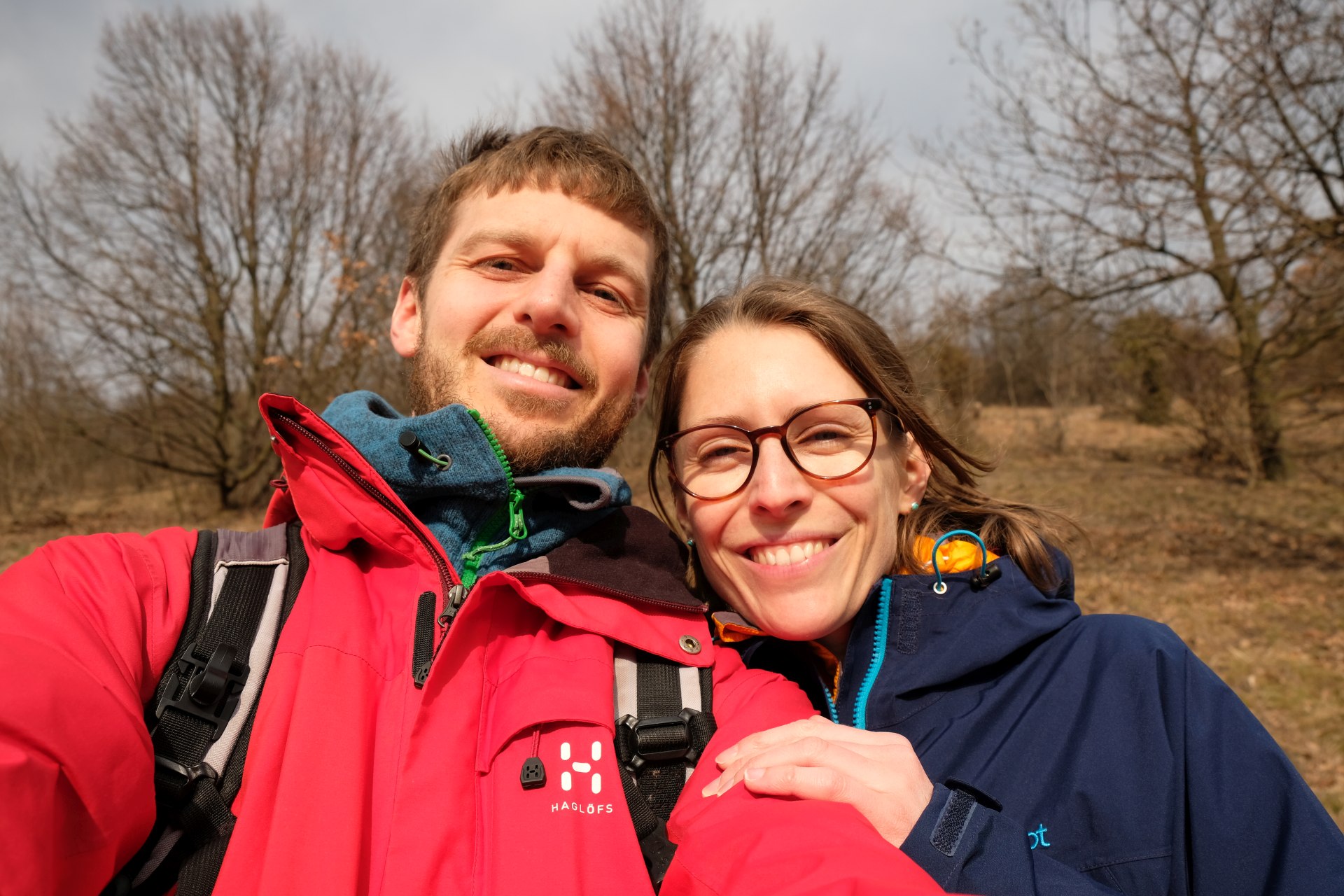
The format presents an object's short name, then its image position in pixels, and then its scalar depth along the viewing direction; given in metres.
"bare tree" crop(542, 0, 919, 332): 9.96
